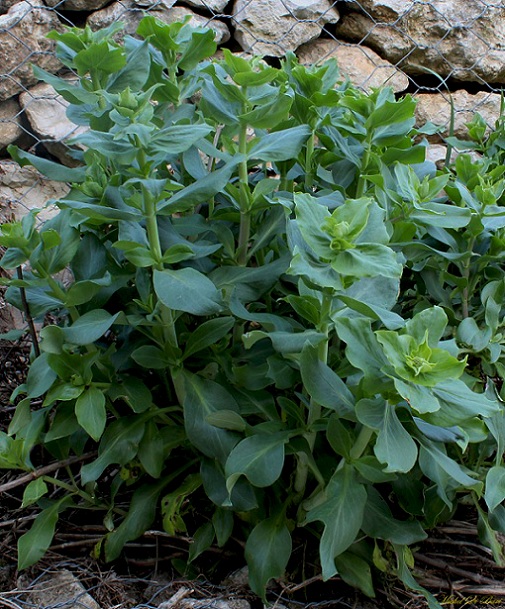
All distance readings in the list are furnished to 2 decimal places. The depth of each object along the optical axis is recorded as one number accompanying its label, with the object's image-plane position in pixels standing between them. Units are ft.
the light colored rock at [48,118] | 5.58
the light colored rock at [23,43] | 5.21
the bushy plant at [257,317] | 2.19
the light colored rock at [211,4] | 5.68
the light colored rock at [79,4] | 5.49
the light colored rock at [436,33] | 6.43
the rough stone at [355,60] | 6.29
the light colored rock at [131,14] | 5.49
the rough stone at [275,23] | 5.87
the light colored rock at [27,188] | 5.43
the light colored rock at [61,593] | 2.68
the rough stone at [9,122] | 5.56
